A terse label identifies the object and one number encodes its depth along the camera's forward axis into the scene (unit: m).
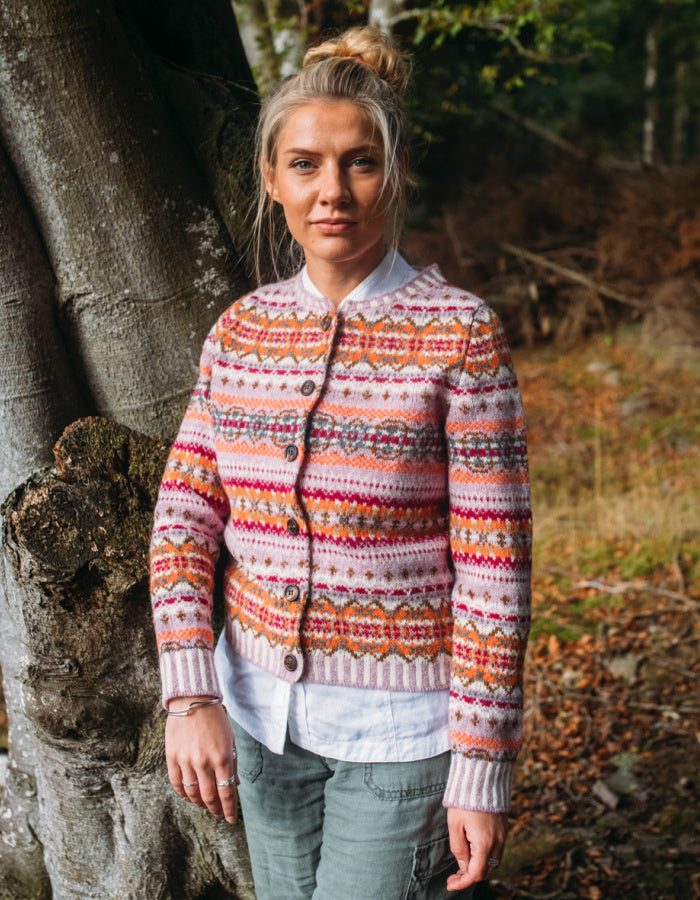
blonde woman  1.40
